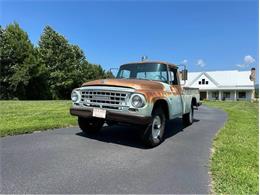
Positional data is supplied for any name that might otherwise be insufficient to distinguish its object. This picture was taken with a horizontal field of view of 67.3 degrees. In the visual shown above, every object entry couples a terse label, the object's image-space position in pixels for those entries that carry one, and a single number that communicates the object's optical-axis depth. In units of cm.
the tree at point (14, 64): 2557
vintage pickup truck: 414
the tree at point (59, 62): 3038
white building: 3816
